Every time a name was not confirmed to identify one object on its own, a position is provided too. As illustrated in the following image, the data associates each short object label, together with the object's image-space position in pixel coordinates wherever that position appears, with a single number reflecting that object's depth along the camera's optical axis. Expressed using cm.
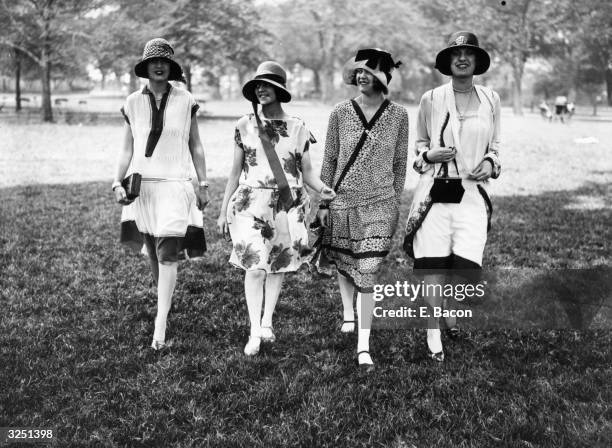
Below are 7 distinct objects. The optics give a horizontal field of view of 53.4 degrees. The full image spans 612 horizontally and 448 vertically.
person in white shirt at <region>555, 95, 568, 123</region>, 3369
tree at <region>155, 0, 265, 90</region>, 2695
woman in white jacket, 403
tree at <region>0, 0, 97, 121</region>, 2288
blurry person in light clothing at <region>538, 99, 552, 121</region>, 3428
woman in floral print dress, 425
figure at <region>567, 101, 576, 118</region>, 3484
